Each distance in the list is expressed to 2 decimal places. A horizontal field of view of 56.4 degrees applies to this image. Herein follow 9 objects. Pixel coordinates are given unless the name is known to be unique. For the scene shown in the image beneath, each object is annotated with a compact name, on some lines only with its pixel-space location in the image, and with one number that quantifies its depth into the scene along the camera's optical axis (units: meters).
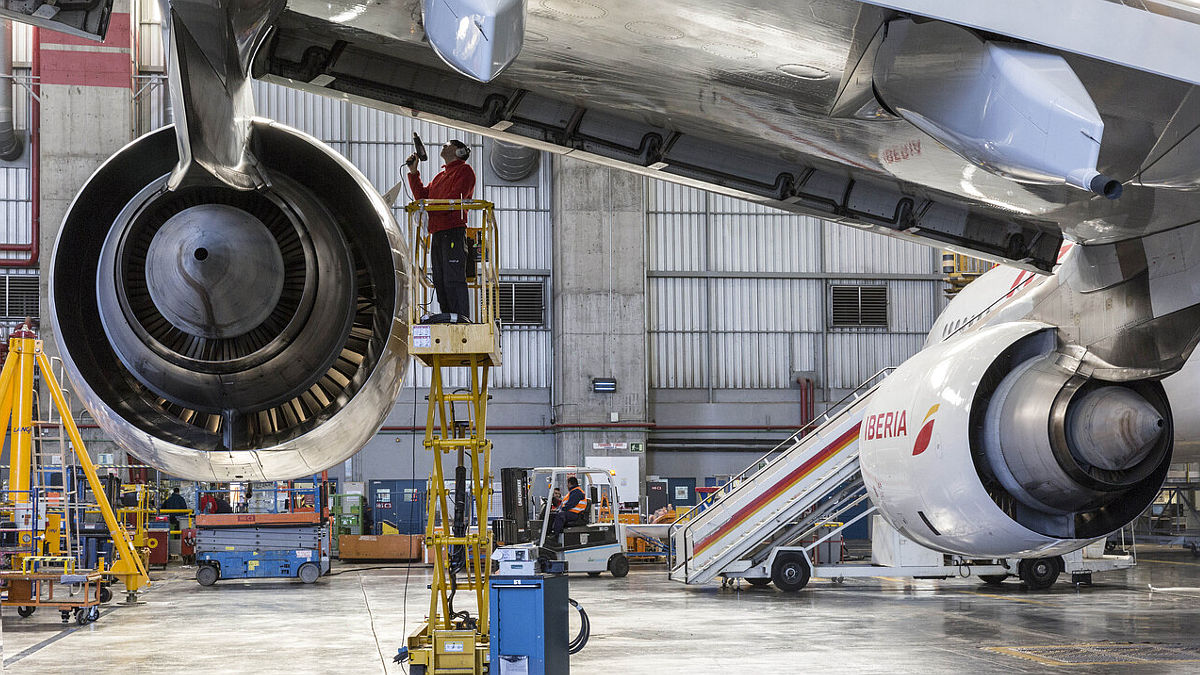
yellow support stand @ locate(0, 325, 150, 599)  17.28
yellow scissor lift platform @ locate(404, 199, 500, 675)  10.52
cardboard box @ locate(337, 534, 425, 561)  28.27
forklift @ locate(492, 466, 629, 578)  23.75
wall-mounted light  30.42
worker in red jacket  10.20
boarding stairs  20.52
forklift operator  23.50
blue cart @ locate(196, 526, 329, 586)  23.19
